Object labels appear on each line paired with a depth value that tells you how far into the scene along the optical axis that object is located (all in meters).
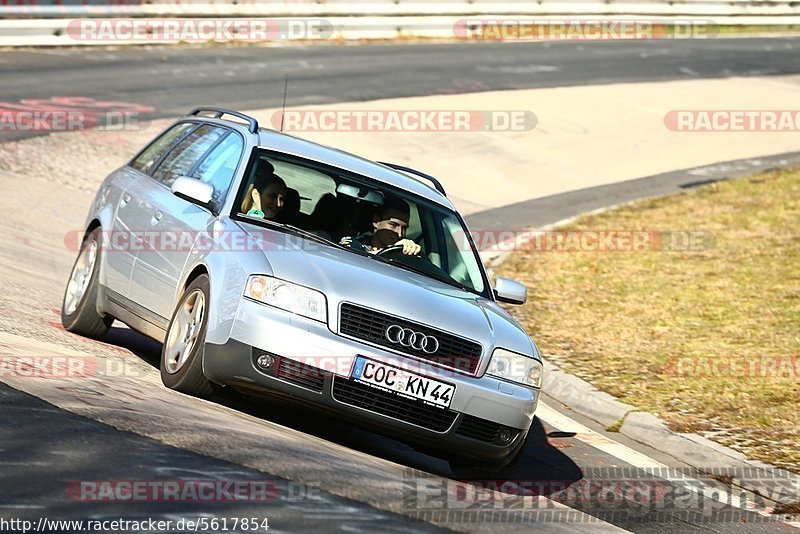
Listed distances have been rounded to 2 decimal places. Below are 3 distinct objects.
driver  16.48
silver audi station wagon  13.75
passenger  16.08
